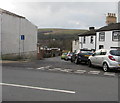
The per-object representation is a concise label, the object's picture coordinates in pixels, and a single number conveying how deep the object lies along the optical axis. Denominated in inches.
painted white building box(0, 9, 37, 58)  972.6
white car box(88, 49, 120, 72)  469.7
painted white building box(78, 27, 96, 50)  1494.1
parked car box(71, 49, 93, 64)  676.1
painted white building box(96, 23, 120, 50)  1199.4
